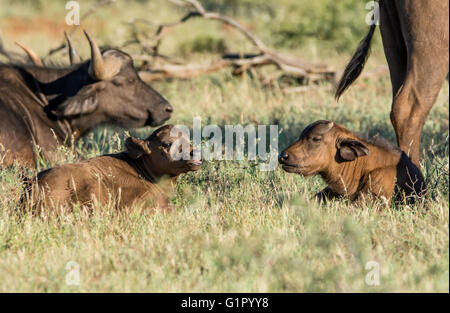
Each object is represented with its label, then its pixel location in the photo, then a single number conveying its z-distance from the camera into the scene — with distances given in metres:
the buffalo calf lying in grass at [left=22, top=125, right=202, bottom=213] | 12.59
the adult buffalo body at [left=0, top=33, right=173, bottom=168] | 18.58
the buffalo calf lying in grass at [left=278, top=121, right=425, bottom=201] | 12.66
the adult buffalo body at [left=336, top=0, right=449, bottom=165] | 12.42
